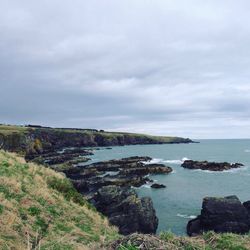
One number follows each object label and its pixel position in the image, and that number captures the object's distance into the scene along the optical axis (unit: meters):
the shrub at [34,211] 11.77
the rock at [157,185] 41.18
